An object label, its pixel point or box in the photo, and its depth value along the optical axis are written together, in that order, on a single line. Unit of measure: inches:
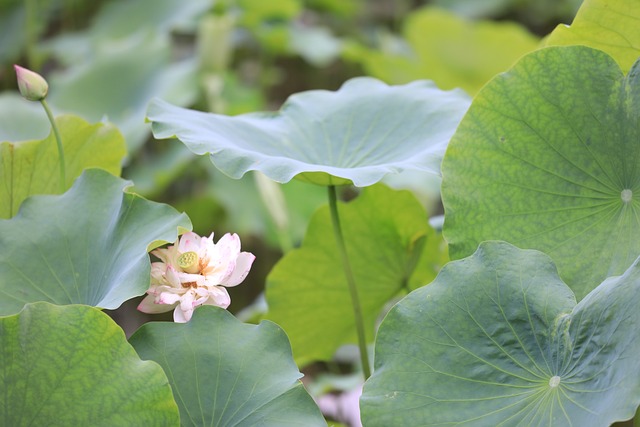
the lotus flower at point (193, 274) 129.4
